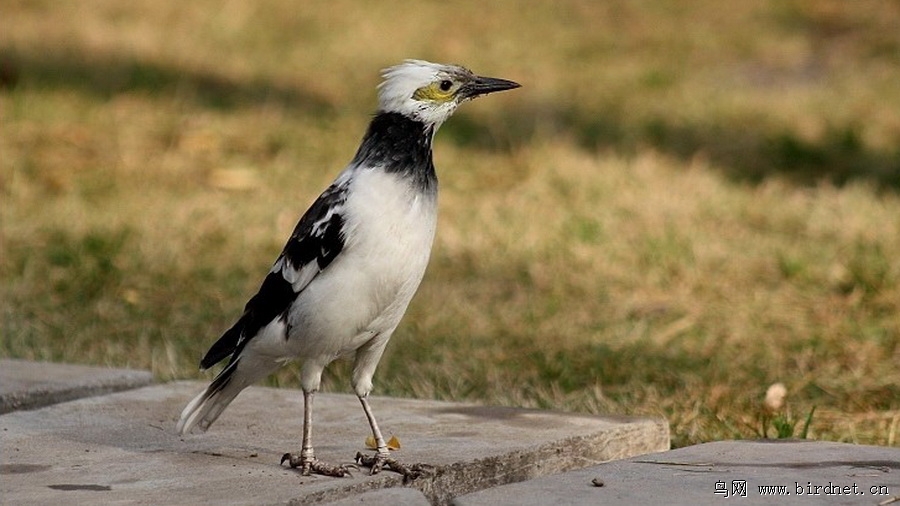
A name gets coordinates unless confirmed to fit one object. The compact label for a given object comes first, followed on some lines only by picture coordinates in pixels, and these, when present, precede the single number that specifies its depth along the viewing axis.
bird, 7.08
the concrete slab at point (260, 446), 6.84
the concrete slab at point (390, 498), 6.50
